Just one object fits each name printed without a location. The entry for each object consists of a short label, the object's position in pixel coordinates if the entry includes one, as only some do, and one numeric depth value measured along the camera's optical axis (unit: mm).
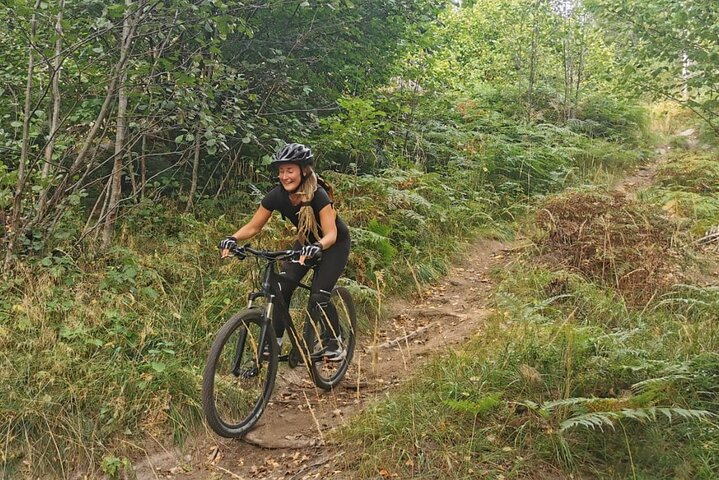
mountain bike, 4348
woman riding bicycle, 4625
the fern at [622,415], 3270
